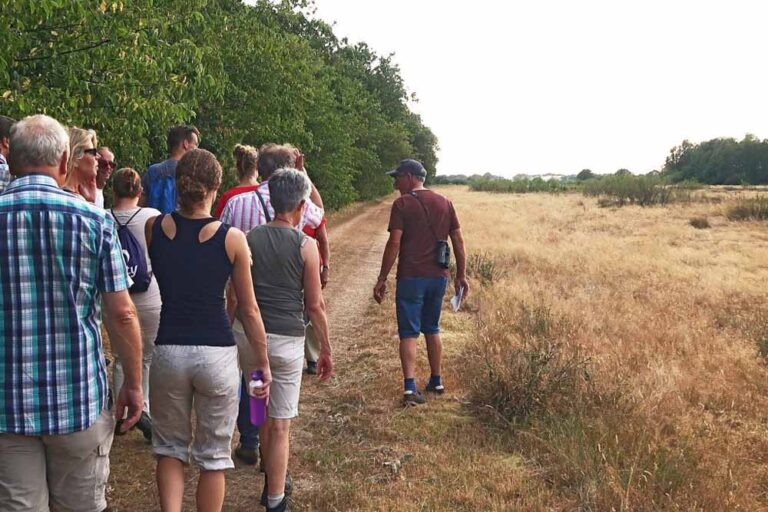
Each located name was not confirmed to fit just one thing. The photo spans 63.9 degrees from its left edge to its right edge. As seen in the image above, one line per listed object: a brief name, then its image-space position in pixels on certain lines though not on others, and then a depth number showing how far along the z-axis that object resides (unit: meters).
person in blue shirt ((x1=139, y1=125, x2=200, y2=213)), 4.90
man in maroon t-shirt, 5.43
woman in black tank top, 2.86
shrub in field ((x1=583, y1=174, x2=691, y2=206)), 42.53
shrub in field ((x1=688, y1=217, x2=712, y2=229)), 26.00
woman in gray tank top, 3.45
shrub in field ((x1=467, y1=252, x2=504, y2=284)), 11.48
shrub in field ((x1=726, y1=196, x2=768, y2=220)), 29.22
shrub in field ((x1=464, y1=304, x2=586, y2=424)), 5.00
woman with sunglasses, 3.07
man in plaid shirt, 2.21
